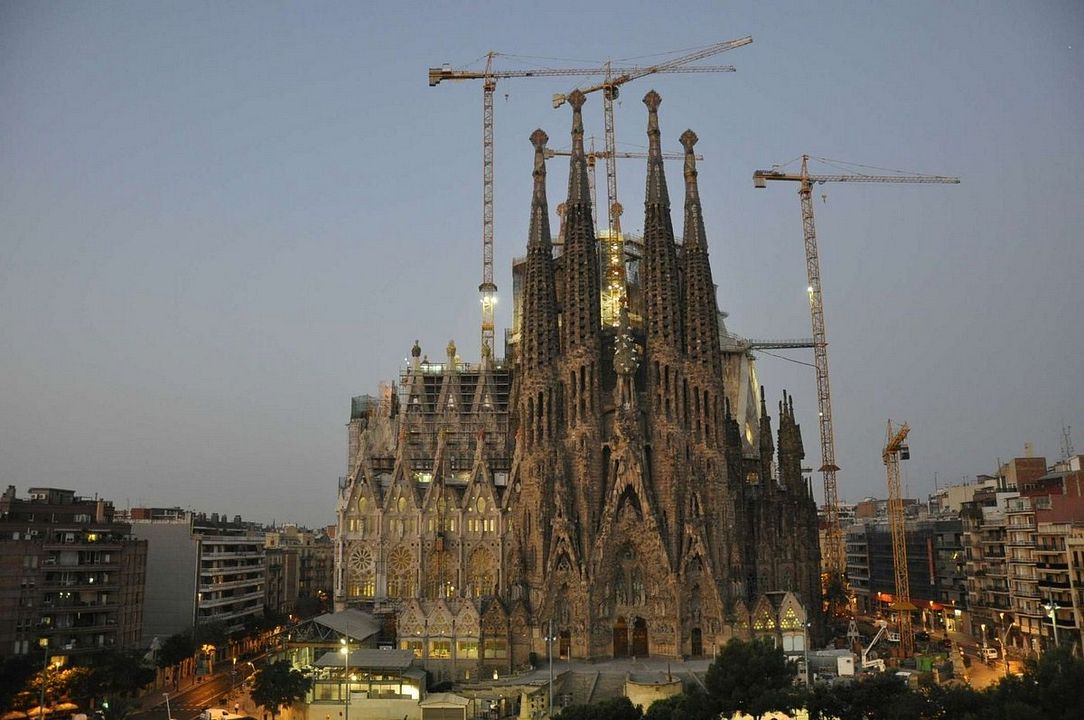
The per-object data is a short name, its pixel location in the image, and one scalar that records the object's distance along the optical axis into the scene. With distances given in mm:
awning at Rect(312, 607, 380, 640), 68506
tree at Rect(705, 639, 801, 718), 41125
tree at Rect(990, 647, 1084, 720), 34969
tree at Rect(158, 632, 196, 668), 72375
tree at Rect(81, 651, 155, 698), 58153
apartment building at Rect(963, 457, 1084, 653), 66062
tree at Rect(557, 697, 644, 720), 40344
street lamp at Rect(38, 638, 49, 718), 50962
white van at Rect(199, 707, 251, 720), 52469
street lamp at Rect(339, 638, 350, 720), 54559
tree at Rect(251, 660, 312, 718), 54312
